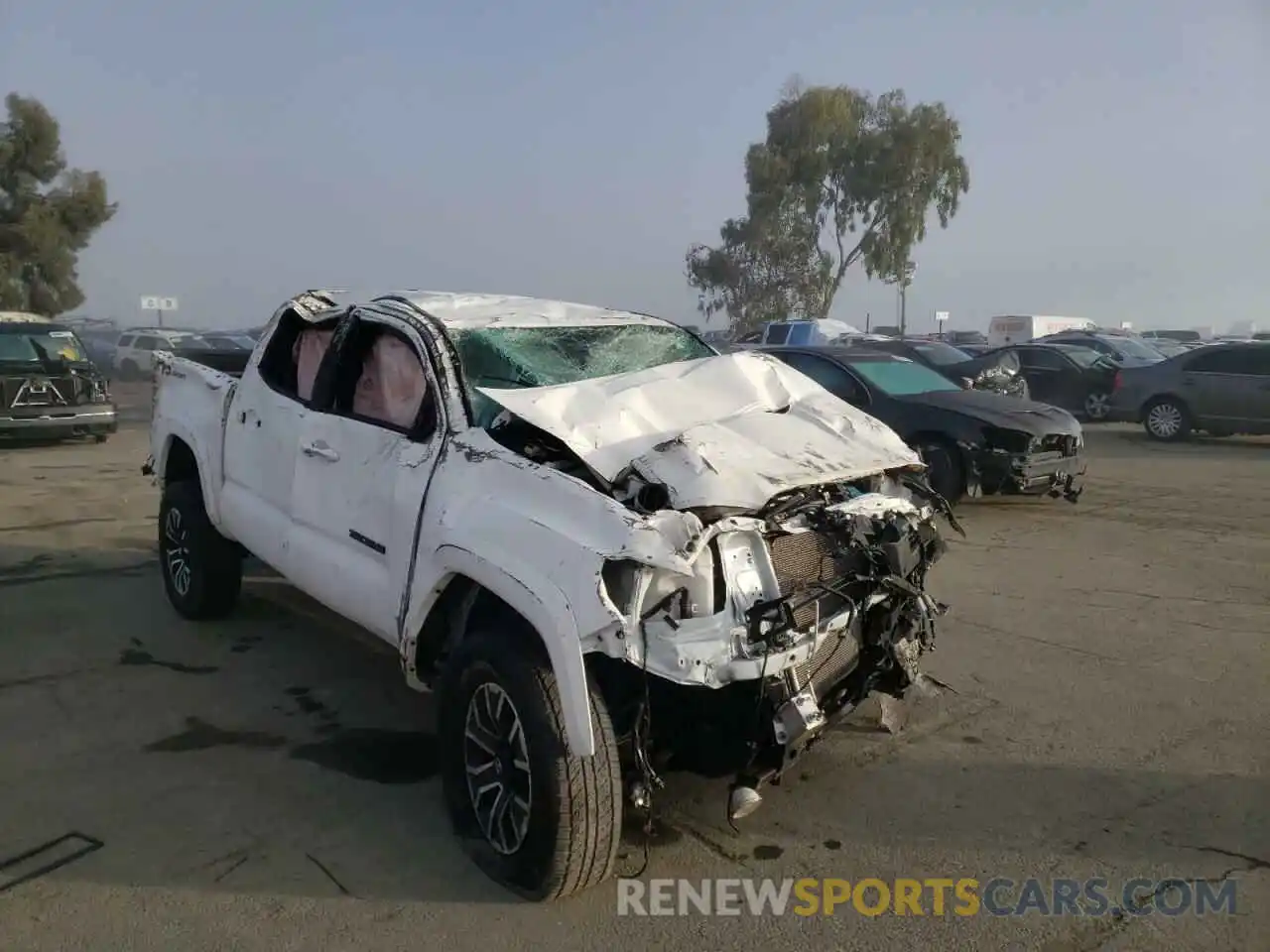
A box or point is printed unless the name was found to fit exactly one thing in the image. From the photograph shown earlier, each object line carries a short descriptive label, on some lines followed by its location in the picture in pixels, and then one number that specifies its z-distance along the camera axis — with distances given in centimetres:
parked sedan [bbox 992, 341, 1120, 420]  1847
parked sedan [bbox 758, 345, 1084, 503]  913
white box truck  3775
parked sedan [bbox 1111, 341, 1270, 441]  1520
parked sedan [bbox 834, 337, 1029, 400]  1430
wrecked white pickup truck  310
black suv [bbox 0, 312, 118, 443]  1408
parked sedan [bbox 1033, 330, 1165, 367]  2058
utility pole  4409
